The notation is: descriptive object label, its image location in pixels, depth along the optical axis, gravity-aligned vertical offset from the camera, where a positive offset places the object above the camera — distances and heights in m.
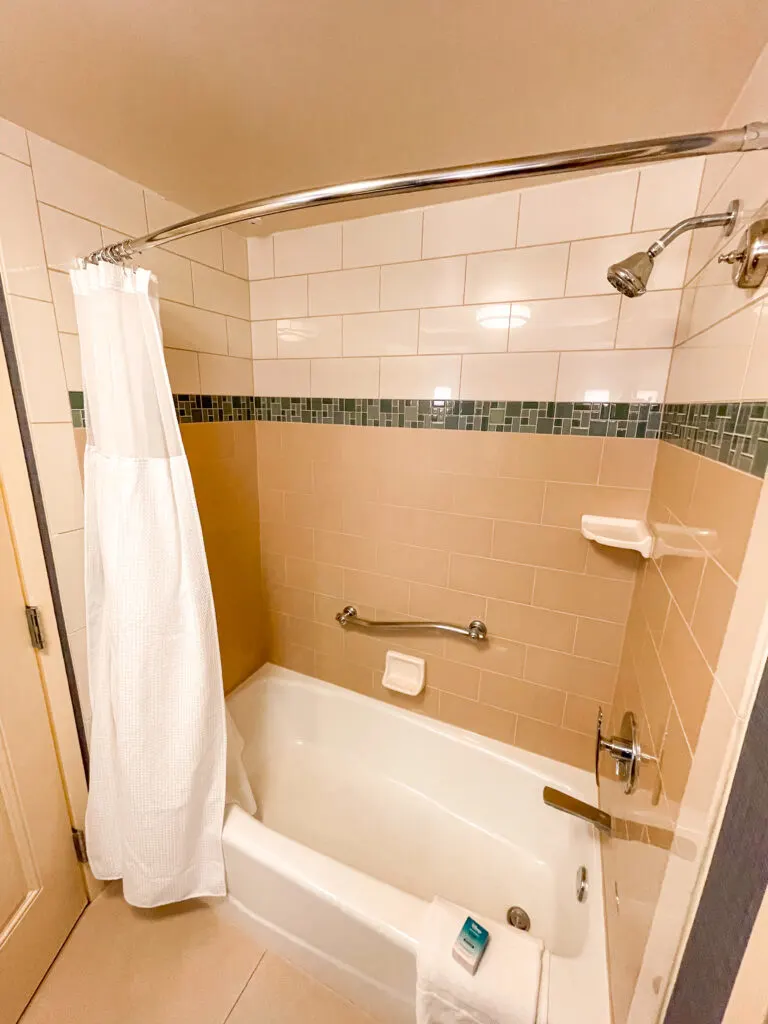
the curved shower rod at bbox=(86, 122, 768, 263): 0.51 +0.34
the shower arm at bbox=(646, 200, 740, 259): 0.71 +0.34
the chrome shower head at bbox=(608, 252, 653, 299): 0.72 +0.26
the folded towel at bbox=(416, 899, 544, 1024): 0.81 -1.11
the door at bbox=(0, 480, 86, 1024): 0.99 -1.05
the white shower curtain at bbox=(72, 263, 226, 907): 0.92 -0.53
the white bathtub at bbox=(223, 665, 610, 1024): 0.98 -1.35
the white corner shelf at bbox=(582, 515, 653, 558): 1.05 -0.30
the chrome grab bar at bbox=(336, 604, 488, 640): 1.42 -0.75
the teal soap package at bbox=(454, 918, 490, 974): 0.84 -1.08
